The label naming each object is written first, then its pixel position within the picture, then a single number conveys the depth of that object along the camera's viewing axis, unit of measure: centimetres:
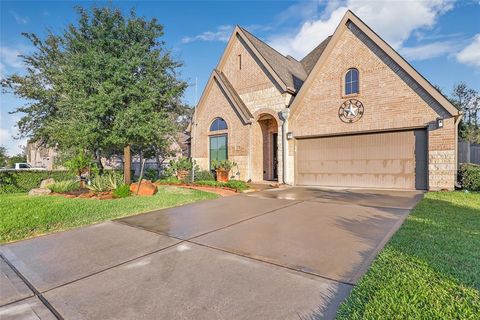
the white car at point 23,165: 3048
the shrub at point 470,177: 892
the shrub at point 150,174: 1700
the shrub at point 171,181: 1312
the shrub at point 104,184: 996
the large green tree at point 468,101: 2789
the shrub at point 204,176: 1401
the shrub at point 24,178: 1145
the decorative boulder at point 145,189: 922
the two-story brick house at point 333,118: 977
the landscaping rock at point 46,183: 1123
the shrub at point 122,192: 882
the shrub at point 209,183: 1141
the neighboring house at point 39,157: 3441
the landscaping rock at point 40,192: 963
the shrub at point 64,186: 1019
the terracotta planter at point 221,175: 1329
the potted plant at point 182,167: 1404
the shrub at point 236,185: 1059
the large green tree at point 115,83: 979
